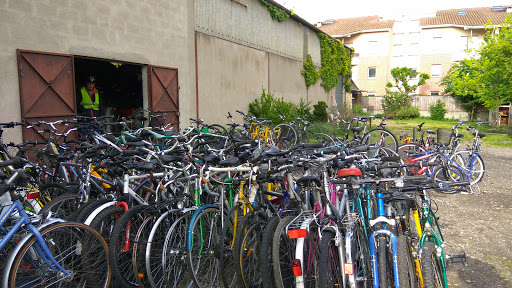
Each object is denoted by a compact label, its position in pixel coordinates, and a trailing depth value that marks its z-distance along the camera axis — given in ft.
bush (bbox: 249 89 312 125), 40.29
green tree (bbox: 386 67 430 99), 97.15
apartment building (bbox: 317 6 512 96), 106.93
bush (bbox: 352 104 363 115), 76.64
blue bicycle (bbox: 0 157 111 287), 7.48
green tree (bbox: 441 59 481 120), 57.98
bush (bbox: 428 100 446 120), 90.02
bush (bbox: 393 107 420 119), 89.71
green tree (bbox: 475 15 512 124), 50.52
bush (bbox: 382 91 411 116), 92.02
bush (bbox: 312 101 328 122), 53.21
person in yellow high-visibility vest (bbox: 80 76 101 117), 25.91
